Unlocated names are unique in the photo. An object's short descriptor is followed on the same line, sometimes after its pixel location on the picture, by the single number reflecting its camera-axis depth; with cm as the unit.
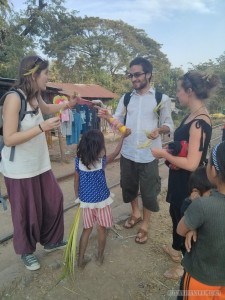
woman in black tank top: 174
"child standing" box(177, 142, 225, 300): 117
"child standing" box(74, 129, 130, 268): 205
